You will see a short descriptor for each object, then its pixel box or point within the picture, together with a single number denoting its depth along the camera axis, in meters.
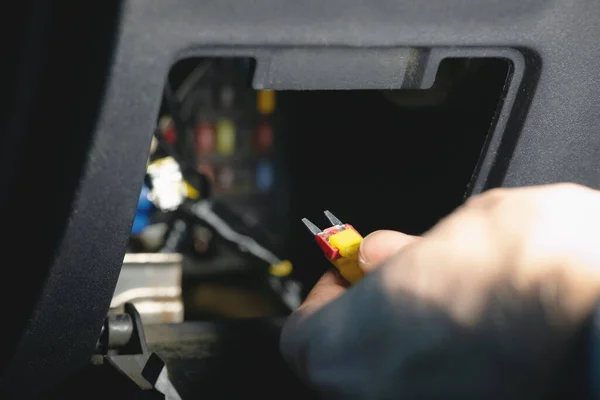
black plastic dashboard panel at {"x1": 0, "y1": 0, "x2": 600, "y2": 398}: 0.49
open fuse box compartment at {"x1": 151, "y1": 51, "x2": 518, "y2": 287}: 0.53
